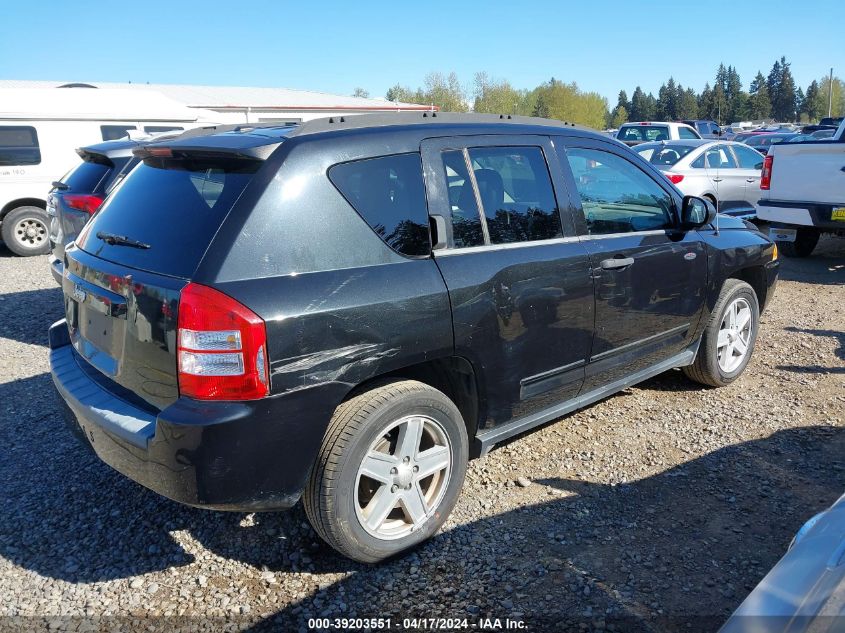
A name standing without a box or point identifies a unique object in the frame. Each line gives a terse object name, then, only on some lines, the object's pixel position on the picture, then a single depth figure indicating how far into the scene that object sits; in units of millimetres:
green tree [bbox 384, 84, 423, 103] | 70625
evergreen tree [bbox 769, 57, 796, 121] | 108912
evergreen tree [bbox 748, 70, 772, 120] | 103500
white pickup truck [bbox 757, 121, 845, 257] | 8117
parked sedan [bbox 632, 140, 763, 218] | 10742
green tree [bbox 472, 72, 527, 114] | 76438
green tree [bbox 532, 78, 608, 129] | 84294
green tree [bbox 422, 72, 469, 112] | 69750
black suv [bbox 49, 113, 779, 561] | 2455
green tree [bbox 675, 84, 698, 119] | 109375
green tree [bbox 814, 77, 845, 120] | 110700
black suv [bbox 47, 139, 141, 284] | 6410
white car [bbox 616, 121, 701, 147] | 16453
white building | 27391
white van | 10906
